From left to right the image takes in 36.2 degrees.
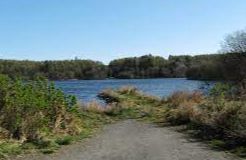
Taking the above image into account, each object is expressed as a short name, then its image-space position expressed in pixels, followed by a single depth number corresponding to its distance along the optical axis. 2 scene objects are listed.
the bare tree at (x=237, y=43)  37.31
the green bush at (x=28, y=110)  11.17
